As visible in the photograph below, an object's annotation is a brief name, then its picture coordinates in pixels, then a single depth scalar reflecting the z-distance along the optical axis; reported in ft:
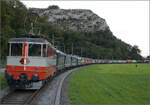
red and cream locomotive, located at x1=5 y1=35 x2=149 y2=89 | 44.45
